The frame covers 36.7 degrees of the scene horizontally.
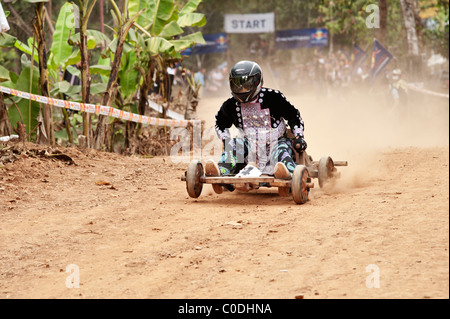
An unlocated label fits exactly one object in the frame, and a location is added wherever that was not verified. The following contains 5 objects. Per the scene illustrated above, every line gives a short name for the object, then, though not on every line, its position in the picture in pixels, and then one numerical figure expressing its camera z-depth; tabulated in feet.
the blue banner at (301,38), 126.52
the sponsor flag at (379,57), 71.32
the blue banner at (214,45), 123.03
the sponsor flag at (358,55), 84.38
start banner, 124.77
